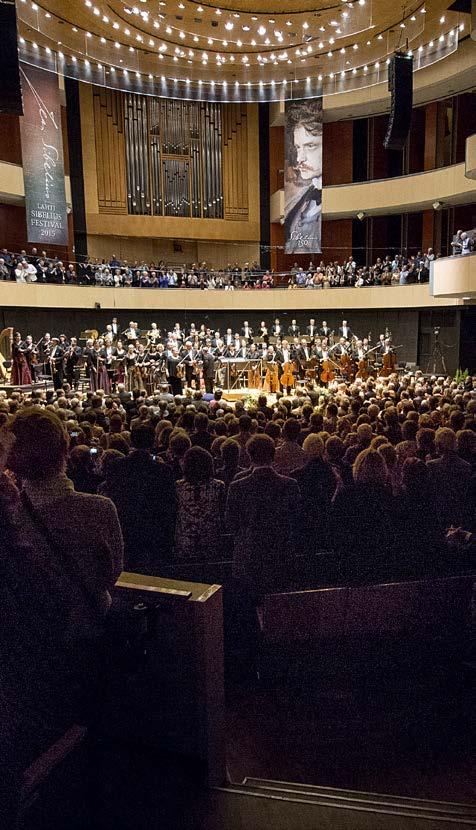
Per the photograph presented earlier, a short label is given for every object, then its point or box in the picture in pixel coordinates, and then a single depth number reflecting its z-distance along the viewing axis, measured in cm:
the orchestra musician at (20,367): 1432
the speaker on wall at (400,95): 1090
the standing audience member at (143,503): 386
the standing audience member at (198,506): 405
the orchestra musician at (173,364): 1514
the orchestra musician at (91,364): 1478
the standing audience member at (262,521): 346
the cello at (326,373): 1583
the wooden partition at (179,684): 205
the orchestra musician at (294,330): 1857
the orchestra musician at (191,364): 1519
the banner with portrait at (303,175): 1920
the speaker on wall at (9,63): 825
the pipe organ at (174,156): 2194
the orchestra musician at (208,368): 1486
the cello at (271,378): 1593
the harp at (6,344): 1634
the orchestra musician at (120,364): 1527
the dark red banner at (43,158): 1597
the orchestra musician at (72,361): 1491
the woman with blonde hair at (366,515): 360
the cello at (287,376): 1570
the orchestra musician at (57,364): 1473
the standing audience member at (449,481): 393
